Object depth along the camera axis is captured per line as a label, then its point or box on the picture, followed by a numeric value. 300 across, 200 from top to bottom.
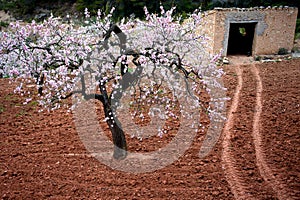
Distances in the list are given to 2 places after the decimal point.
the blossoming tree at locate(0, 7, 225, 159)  4.70
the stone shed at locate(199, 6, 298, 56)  13.81
